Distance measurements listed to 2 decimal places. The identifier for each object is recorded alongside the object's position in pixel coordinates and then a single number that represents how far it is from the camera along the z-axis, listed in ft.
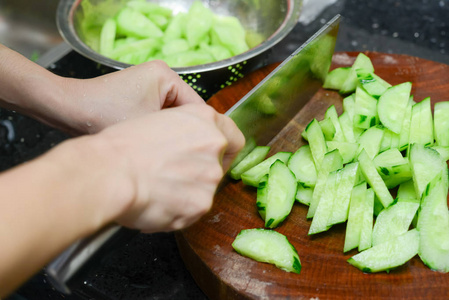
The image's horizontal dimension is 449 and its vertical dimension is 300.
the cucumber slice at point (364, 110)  2.04
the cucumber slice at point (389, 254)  1.71
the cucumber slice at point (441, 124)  1.99
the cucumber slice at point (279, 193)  1.82
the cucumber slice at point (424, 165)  1.83
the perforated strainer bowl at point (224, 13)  2.14
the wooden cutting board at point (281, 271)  1.70
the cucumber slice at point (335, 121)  2.03
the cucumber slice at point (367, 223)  1.76
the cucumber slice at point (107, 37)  2.38
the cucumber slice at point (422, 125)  1.99
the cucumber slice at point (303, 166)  1.91
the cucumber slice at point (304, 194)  1.89
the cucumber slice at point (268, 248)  1.73
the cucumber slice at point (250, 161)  1.95
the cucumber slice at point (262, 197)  1.85
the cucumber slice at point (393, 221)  1.76
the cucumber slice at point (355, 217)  1.77
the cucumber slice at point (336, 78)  2.19
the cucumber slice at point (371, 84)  2.09
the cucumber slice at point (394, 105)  2.00
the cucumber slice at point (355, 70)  2.17
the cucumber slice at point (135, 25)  2.43
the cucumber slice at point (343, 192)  1.81
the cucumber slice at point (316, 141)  1.94
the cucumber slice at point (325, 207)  1.80
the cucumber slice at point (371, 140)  1.96
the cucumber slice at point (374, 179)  1.83
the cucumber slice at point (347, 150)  1.95
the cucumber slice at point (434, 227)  1.72
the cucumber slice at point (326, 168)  1.87
